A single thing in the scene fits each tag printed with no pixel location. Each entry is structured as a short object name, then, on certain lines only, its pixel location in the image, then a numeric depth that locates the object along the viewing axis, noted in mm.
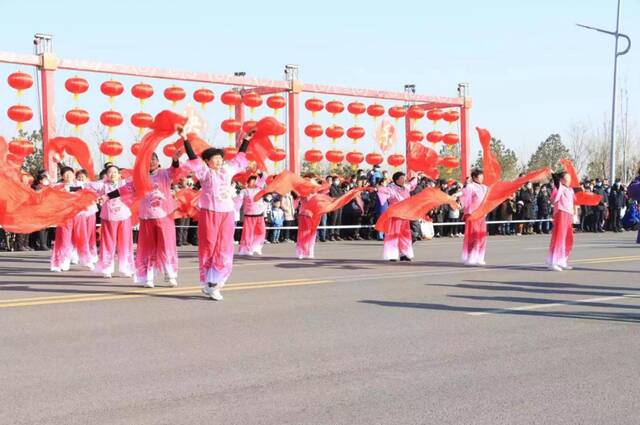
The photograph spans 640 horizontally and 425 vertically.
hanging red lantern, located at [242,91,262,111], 23438
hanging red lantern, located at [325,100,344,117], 24925
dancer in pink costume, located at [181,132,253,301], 10680
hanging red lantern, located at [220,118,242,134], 22734
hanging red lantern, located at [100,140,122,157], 20094
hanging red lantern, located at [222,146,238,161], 21827
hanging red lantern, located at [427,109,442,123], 28078
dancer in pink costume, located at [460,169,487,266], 15836
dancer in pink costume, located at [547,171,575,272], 14844
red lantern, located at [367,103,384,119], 26031
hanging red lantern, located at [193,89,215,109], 22062
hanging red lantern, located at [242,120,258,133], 22844
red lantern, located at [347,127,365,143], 25391
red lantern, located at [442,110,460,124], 28438
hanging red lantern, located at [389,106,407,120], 26781
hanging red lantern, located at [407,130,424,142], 27531
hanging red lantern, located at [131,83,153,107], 20969
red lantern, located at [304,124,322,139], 24338
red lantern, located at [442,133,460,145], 28469
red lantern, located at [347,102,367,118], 25588
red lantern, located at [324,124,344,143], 24891
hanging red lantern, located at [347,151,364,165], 25234
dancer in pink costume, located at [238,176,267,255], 18812
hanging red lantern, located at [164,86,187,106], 21500
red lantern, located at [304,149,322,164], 24328
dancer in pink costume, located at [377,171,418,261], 16469
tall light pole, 34625
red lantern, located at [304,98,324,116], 24484
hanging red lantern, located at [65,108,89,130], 19781
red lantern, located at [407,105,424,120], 27438
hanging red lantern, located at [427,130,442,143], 28078
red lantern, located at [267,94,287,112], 23812
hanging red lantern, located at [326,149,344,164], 24625
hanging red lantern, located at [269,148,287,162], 23719
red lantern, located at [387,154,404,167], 26828
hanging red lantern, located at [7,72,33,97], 19234
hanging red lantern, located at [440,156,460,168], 27422
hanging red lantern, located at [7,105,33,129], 19062
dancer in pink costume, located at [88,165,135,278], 13602
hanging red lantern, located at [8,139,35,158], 18703
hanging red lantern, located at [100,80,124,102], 20359
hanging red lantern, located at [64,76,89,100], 19922
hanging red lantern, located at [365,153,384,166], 25855
